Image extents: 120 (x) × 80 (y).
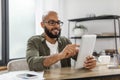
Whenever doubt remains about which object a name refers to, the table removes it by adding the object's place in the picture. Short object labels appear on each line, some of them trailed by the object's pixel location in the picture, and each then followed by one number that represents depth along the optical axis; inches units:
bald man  75.6
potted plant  150.3
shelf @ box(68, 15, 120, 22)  141.8
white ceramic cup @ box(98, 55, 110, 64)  90.2
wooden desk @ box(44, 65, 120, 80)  60.9
